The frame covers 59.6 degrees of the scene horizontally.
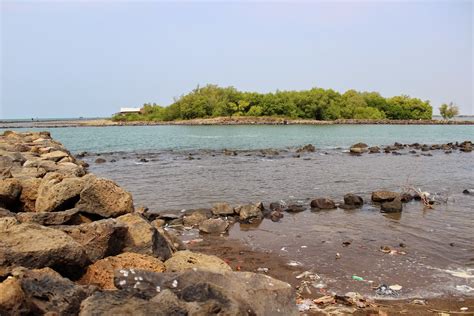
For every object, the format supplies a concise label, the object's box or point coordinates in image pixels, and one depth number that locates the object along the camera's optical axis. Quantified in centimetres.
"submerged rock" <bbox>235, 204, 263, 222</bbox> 1373
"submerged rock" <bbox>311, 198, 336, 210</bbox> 1548
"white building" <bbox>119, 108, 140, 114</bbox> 15696
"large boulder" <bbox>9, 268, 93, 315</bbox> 430
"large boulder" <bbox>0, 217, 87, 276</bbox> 503
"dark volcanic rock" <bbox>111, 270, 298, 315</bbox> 432
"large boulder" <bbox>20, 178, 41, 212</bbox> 863
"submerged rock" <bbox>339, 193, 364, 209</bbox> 1576
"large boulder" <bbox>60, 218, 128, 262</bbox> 597
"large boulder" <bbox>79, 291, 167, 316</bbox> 398
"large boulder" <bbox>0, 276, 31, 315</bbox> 418
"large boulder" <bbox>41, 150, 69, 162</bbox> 1816
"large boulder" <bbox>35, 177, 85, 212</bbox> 764
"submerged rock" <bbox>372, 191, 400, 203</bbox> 1582
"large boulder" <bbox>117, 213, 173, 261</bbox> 645
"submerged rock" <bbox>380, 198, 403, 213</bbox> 1488
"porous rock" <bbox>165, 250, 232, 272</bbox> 611
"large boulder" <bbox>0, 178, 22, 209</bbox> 809
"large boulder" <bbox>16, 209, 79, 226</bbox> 675
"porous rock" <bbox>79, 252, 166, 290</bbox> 550
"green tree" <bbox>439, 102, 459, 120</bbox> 14275
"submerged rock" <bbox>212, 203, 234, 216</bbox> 1430
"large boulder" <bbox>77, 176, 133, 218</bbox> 758
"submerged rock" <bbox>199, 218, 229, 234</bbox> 1245
